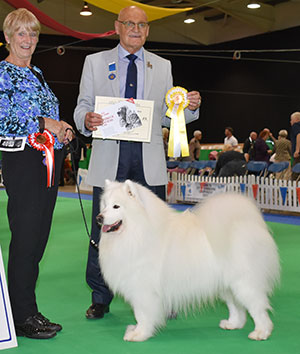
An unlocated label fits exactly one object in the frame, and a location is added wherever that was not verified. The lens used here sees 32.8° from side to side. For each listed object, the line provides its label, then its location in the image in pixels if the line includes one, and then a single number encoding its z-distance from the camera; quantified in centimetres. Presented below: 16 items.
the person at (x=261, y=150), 1203
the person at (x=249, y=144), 1407
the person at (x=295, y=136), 1023
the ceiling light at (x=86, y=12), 1762
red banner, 888
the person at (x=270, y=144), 1647
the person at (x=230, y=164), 1016
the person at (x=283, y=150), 1152
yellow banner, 948
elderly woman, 287
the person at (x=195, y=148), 1437
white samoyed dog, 304
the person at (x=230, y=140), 1408
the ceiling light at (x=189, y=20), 2141
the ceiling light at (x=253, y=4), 1819
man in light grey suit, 346
